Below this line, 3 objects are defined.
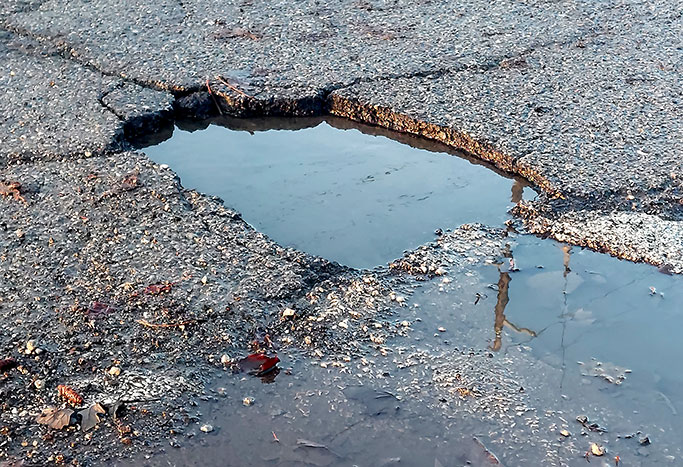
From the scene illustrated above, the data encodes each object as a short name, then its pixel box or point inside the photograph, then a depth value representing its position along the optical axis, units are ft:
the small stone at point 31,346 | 7.48
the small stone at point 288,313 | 8.00
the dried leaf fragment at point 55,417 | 6.78
